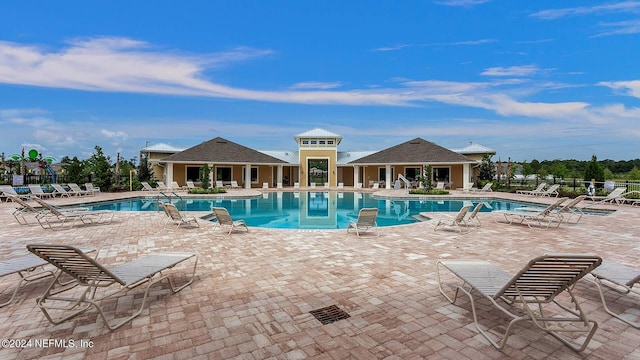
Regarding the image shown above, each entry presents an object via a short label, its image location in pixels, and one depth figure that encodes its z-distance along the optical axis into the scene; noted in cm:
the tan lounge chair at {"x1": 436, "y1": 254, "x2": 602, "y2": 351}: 249
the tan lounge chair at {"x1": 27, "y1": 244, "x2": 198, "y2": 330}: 290
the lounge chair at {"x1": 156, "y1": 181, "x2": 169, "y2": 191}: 2282
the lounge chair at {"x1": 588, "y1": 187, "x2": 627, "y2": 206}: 1458
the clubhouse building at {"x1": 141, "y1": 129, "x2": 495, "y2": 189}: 2761
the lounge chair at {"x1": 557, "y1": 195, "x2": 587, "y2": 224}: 925
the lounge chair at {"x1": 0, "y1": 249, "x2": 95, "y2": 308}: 357
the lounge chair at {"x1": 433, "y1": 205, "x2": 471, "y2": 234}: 835
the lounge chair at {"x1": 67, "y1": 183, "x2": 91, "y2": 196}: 1869
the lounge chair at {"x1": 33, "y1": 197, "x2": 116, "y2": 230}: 870
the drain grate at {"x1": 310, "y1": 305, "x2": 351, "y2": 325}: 324
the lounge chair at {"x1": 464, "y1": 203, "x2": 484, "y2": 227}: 873
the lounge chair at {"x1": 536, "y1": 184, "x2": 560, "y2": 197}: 1903
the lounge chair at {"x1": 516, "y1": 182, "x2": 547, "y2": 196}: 2011
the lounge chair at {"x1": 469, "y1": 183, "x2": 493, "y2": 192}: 2270
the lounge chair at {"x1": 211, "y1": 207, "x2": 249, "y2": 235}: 786
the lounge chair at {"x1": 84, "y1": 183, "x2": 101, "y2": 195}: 1948
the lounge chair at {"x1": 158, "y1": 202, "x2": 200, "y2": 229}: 842
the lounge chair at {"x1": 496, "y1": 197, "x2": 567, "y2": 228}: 895
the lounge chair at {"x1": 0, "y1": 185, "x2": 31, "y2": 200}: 1531
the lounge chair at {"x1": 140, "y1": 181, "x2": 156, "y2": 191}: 2205
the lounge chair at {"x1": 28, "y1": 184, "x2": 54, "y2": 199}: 1694
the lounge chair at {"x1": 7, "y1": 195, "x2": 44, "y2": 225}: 892
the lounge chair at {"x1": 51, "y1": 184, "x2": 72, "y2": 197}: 1811
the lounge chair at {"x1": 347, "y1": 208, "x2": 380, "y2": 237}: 776
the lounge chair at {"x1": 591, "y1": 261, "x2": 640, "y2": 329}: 334
